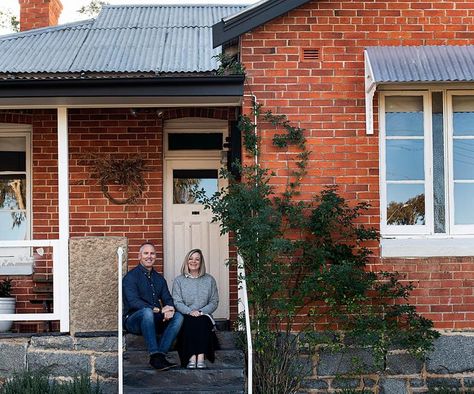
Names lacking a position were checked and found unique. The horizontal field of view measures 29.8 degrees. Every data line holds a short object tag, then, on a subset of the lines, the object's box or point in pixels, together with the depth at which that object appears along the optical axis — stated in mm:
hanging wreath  11086
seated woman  9086
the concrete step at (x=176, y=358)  9195
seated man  9008
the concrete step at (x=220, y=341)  9461
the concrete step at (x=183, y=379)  8906
